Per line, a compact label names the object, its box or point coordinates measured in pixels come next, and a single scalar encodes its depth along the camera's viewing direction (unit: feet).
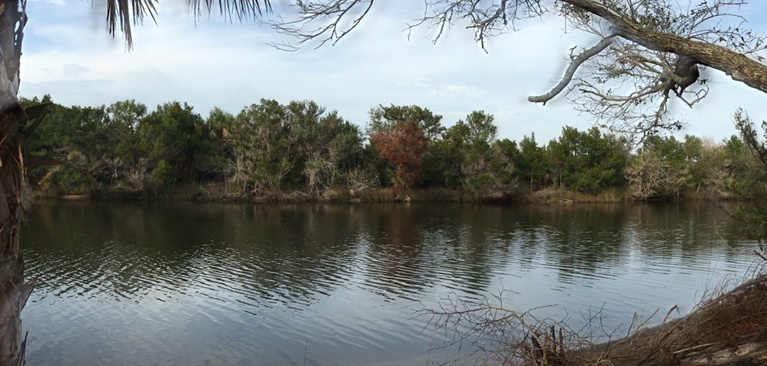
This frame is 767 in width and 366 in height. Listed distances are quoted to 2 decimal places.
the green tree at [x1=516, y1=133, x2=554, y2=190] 172.65
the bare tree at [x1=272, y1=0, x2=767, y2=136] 17.86
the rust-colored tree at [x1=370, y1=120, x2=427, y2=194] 157.89
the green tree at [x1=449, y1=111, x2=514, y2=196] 160.25
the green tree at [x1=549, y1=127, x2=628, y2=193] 167.43
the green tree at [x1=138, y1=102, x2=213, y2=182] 141.49
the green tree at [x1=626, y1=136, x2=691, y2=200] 167.02
